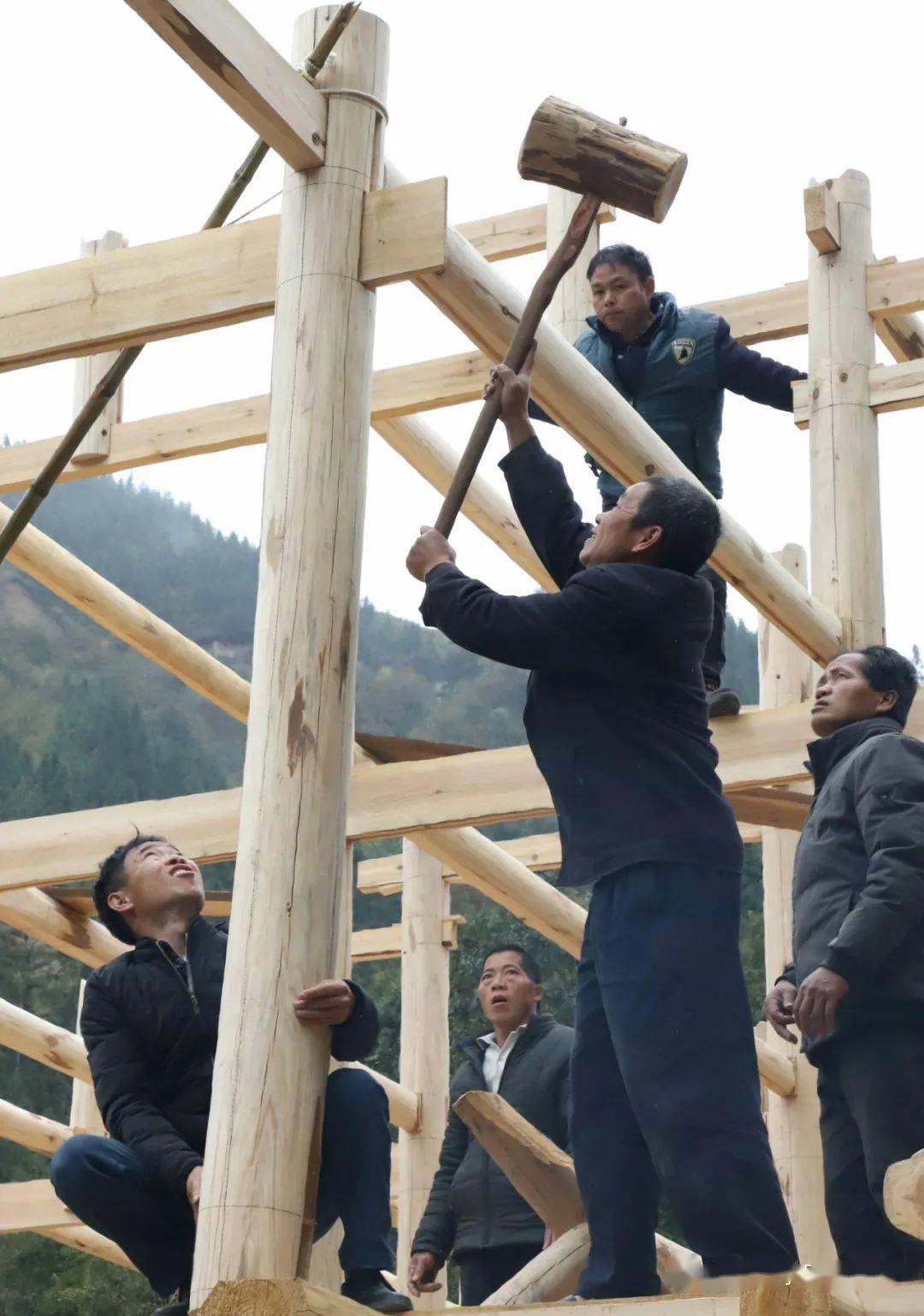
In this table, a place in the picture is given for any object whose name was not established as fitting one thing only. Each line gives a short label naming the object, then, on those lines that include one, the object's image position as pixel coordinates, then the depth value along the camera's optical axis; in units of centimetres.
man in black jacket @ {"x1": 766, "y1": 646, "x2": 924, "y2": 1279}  407
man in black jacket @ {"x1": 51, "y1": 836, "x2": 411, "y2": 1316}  393
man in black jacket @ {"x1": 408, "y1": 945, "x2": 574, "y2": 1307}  623
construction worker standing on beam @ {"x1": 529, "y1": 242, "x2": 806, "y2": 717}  630
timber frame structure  377
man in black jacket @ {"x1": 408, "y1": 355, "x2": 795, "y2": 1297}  352
